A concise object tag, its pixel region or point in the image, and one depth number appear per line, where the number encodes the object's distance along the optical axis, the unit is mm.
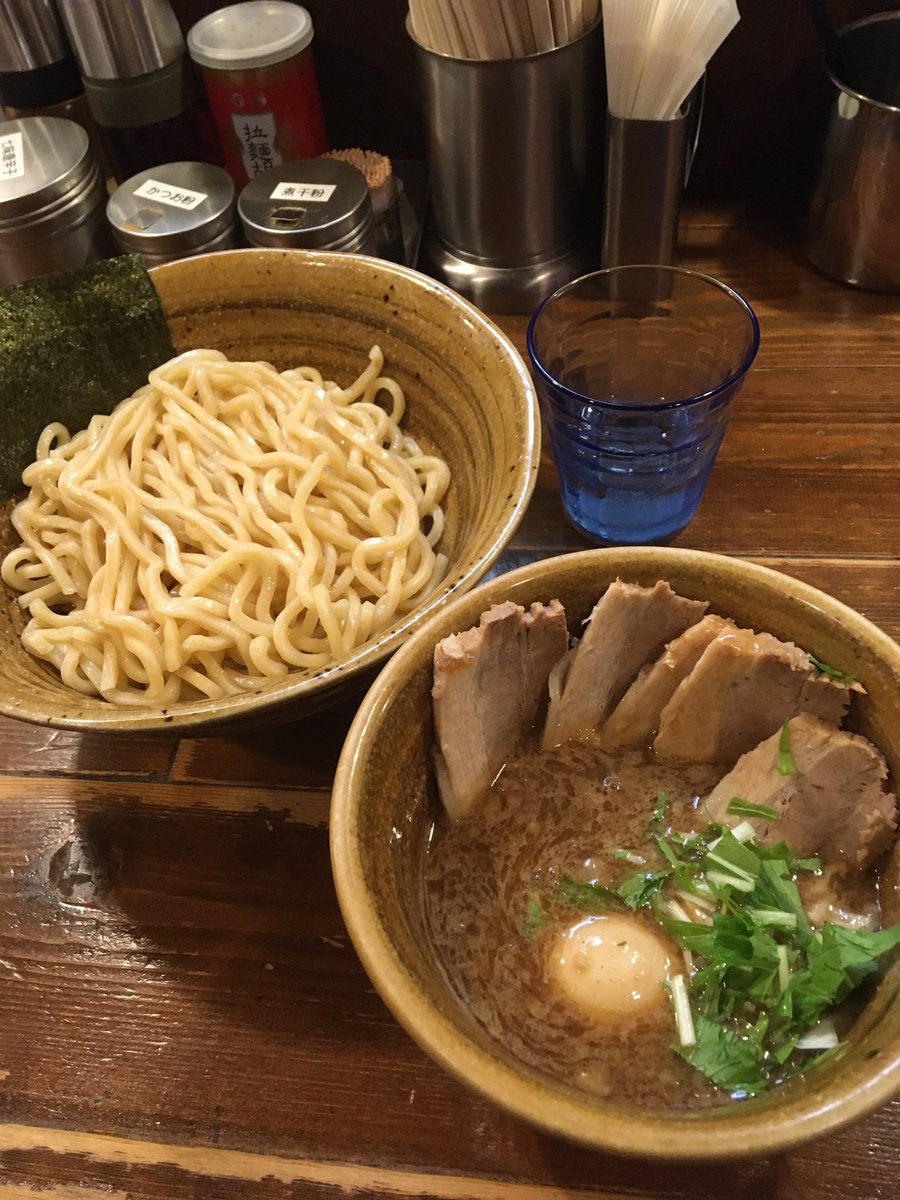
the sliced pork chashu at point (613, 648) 351
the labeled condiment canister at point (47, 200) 529
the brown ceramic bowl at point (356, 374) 360
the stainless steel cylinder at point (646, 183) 501
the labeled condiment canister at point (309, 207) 520
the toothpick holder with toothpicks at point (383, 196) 575
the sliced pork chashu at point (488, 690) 342
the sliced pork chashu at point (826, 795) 330
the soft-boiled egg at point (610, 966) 328
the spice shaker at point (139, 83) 548
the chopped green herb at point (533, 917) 341
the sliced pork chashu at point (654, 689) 351
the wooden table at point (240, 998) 344
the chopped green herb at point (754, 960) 310
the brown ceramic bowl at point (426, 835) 256
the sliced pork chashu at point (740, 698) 339
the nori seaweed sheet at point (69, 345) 460
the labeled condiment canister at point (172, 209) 529
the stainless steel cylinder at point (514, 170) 506
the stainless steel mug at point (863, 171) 515
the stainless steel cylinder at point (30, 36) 553
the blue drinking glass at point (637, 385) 445
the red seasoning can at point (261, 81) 548
